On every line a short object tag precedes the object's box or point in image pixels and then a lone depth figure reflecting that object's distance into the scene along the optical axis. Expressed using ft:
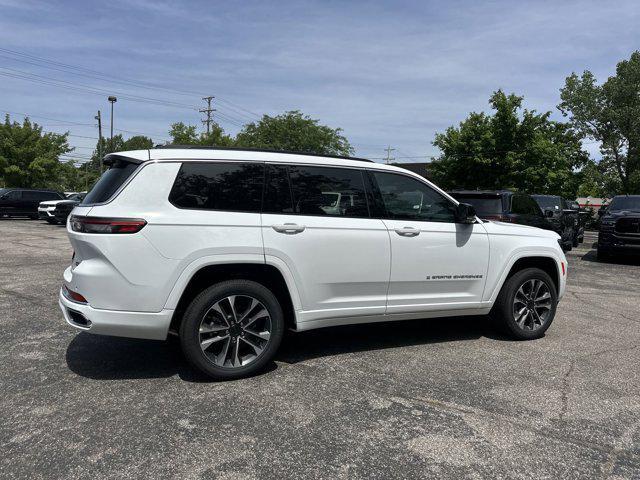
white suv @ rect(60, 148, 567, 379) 11.95
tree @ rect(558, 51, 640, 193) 118.32
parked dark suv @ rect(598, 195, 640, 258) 39.34
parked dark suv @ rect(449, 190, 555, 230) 31.99
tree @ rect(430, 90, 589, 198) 91.61
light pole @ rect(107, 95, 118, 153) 129.21
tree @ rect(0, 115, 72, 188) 121.19
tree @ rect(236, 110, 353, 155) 167.94
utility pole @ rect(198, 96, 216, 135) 204.03
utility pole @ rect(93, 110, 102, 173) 152.52
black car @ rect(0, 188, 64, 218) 89.84
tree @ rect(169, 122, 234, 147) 136.87
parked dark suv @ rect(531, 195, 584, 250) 45.88
